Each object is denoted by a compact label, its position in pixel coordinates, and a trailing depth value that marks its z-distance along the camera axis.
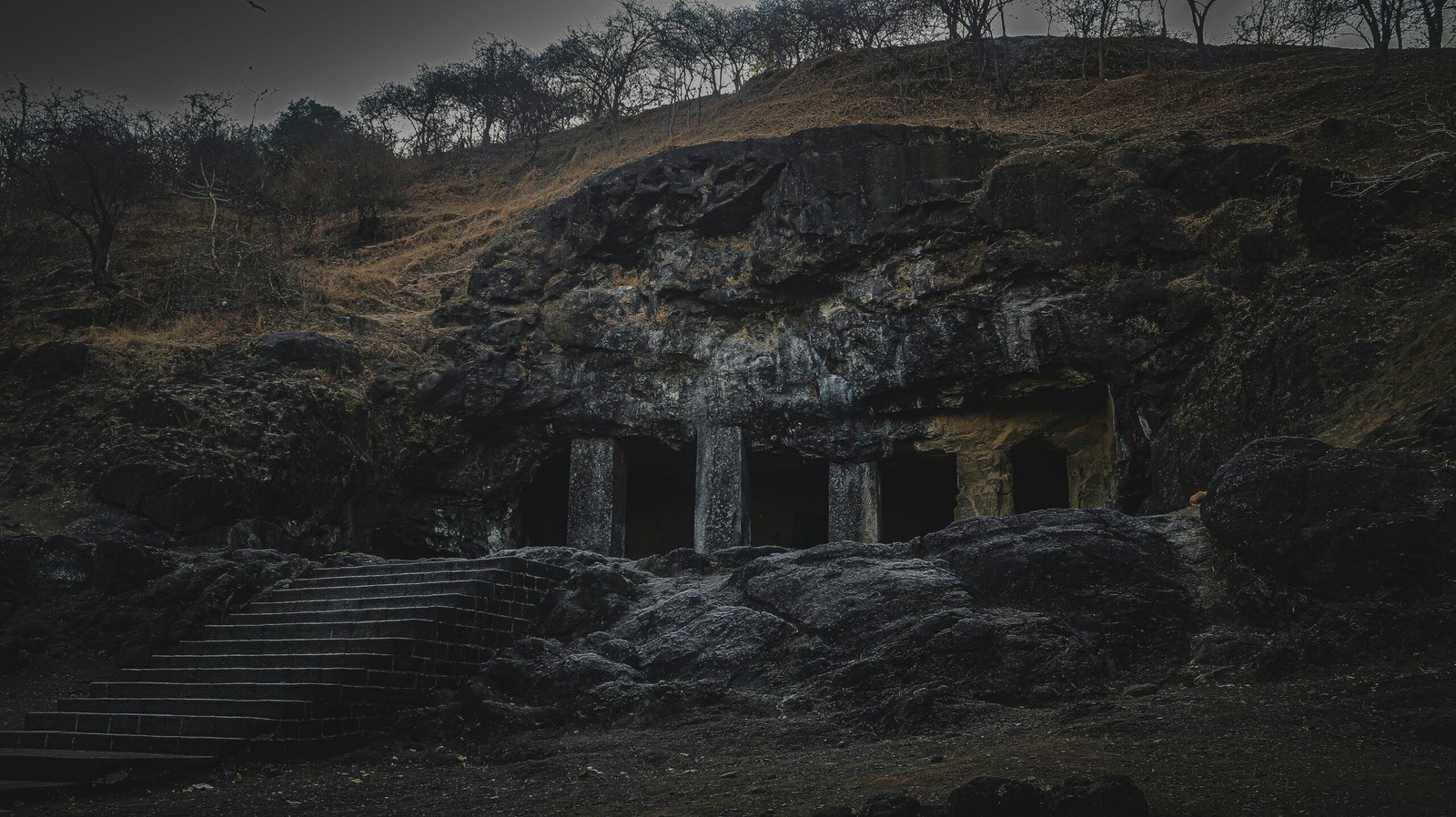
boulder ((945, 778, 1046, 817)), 4.80
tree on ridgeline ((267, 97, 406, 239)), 27.02
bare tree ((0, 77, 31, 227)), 27.64
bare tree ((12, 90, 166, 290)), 22.34
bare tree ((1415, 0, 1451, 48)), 21.12
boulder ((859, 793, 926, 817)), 4.93
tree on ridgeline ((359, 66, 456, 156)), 35.59
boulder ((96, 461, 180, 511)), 13.96
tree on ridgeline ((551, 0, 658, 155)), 30.19
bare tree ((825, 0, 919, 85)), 27.89
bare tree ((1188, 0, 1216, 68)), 24.84
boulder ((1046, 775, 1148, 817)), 4.61
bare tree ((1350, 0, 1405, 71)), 19.23
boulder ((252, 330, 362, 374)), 17.11
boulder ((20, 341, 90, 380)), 17.23
